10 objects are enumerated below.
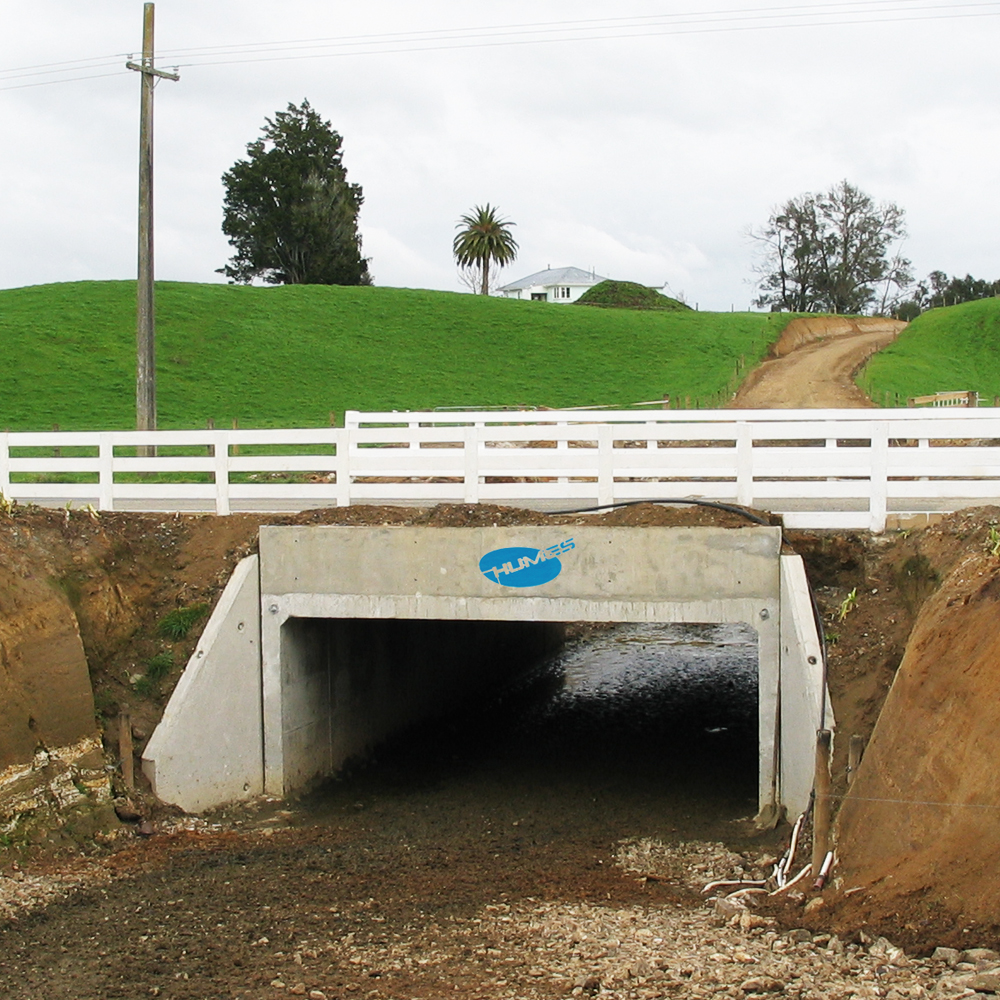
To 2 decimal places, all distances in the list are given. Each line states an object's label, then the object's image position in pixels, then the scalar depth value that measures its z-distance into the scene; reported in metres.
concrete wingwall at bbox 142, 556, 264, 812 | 11.60
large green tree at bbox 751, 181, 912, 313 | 77.56
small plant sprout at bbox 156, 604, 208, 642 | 12.74
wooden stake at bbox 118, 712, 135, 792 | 11.34
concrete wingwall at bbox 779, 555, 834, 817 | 10.14
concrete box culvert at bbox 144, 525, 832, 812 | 11.46
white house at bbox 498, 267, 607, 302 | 100.75
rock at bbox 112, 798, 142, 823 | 10.92
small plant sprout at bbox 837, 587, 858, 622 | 11.38
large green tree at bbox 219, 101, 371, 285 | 68.06
